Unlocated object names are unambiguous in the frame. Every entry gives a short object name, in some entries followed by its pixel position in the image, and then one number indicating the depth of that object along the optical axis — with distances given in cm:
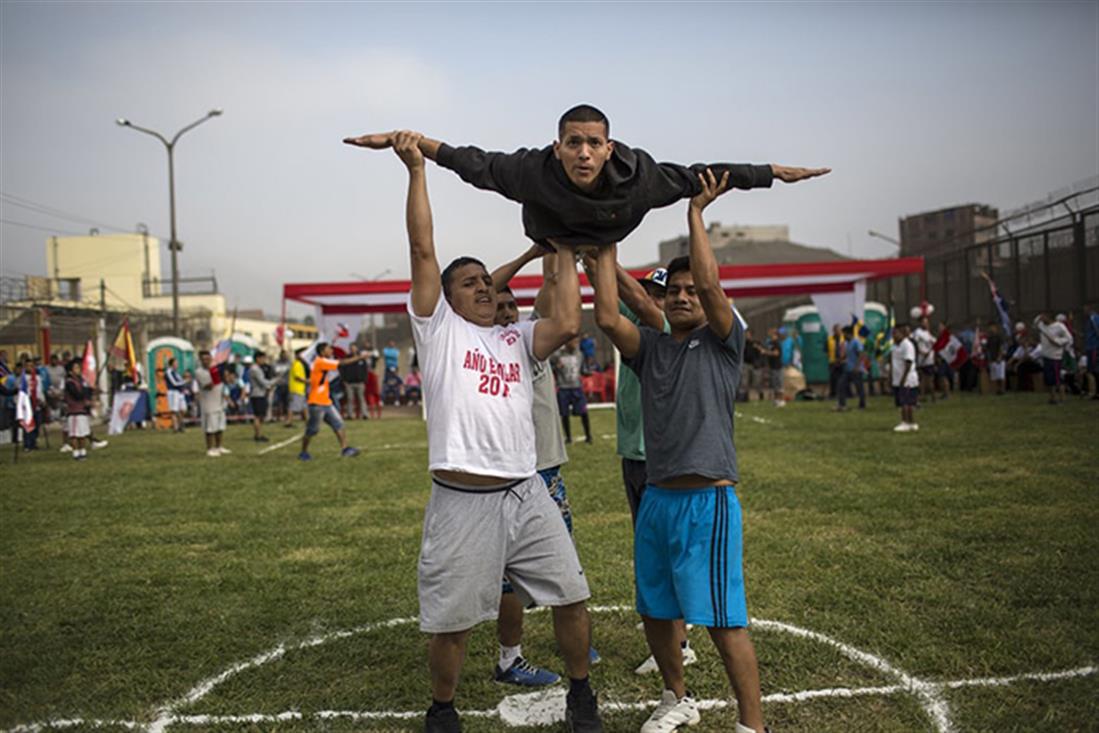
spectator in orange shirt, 1545
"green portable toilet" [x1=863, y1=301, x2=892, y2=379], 2952
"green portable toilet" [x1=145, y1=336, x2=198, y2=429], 2641
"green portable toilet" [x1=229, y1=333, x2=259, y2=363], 3555
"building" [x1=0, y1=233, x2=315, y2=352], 4431
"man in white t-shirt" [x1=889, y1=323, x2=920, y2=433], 1549
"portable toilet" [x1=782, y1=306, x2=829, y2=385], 3044
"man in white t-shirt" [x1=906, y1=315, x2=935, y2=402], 1936
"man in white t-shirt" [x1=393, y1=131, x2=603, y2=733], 376
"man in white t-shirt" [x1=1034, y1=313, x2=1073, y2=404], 1888
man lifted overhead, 345
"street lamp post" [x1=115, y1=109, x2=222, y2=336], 3027
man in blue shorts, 366
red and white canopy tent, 2102
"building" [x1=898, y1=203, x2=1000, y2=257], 3453
